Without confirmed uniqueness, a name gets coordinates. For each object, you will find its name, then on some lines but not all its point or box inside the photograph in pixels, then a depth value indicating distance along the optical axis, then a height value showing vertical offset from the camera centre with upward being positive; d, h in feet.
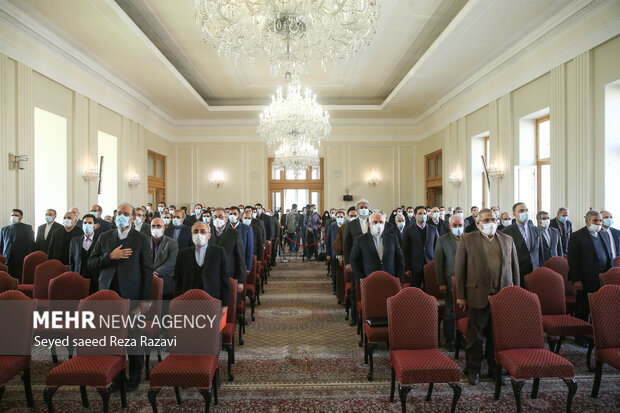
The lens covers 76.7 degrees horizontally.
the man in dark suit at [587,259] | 16.60 -2.33
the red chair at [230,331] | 13.23 -4.25
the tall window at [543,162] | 30.73 +3.45
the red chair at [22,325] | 10.98 -3.38
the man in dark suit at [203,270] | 14.53 -2.42
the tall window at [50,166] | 31.01 +3.27
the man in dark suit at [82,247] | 18.49 -1.98
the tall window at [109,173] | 38.81 +3.39
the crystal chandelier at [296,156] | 39.89 +5.15
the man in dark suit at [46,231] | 23.76 -1.52
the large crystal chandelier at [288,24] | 17.03 +8.27
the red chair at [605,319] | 11.41 -3.35
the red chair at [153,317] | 13.50 -4.04
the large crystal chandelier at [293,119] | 32.83 +7.42
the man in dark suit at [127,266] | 13.34 -2.06
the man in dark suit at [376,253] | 17.25 -2.10
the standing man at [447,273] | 15.88 -2.80
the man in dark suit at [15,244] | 22.91 -2.19
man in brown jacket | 12.71 -2.36
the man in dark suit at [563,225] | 23.22 -1.24
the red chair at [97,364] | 10.24 -4.28
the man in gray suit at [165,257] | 16.76 -2.24
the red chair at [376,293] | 14.62 -3.28
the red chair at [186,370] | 10.14 -4.29
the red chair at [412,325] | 11.48 -3.52
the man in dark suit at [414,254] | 19.69 -2.46
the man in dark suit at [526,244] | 17.90 -1.83
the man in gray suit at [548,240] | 20.25 -1.83
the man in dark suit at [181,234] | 22.63 -1.63
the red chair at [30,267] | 19.34 -2.98
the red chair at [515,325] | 11.47 -3.52
